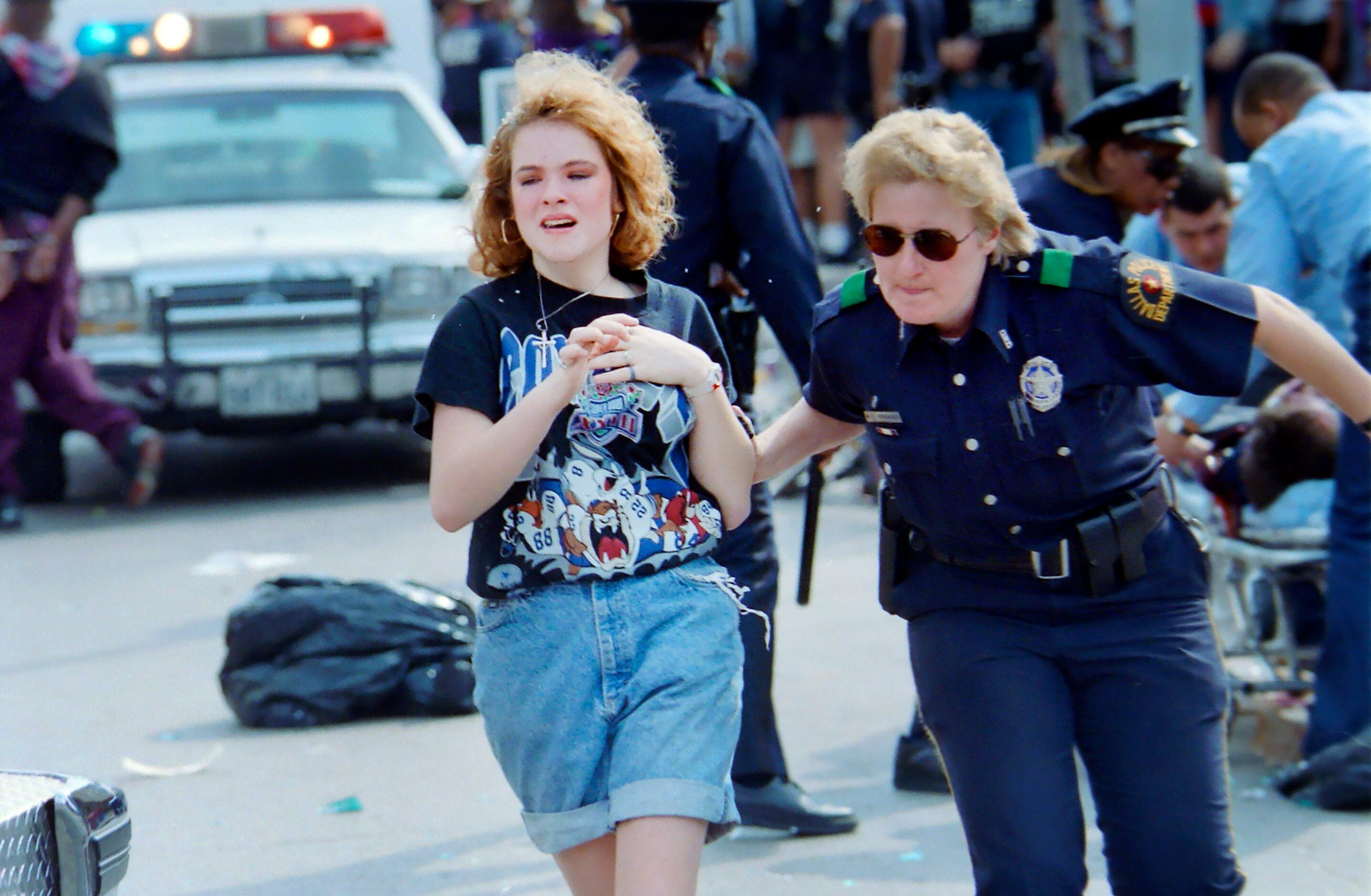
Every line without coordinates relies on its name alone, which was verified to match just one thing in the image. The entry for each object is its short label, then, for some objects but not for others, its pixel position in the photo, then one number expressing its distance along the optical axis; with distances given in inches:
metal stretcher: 390.0
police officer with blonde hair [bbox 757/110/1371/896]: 234.5
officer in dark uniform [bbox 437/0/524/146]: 1019.3
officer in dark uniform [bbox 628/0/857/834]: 339.0
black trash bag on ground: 431.5
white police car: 681.6
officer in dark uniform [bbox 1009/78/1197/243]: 382.9
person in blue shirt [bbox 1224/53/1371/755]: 358.6
